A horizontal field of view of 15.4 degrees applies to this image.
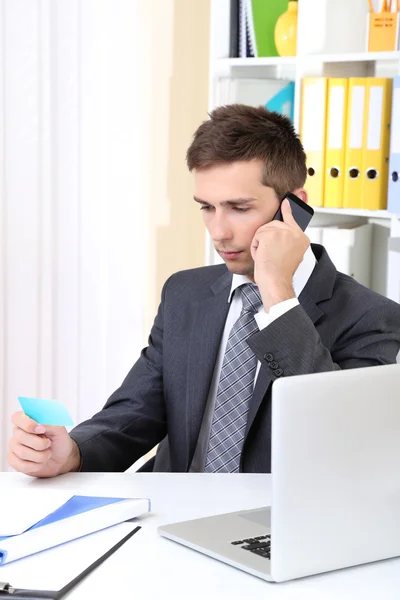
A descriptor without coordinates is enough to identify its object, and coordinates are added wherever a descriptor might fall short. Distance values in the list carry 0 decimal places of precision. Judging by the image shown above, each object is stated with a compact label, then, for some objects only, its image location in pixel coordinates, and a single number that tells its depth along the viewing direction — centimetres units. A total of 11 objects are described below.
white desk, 180
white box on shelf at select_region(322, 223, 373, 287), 454
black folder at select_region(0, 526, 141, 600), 176
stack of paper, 197
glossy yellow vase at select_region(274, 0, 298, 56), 466
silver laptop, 180
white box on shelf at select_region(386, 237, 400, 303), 429
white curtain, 512
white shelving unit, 449
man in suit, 286
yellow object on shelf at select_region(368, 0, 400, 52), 428
